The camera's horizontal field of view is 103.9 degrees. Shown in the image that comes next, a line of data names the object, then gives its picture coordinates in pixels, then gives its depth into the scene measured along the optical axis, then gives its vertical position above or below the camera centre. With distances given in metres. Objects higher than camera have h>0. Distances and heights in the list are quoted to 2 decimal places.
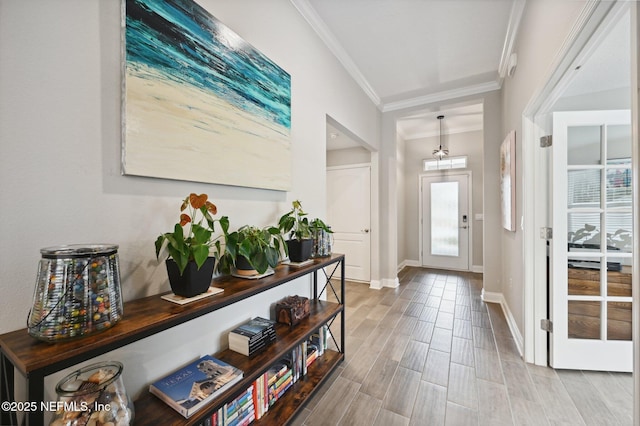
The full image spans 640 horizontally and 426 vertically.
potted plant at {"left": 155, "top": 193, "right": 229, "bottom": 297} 0.91 -0.17
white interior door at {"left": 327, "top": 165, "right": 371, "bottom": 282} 4.11 -0.07
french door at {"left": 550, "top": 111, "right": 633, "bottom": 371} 1.77 -0.24
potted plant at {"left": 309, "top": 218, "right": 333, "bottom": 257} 1.84 -0.19
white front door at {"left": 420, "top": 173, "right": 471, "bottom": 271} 4.95 -0.20
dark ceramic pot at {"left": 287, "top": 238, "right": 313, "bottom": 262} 1.61 -0.24
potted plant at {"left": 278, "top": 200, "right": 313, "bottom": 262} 1.59 -0.18
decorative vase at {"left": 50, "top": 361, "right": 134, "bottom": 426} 0.71 -0.55
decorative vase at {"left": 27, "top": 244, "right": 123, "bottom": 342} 0.64 -0.22
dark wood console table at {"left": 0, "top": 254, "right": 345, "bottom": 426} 0.55 -0.34
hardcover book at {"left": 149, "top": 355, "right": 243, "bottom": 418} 0.94 -0.70
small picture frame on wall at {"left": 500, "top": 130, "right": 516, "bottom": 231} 2.38 +0.31
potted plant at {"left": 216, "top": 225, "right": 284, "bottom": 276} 1.19 -0.21
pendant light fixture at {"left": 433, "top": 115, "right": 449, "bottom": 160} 4.29 +1.00
